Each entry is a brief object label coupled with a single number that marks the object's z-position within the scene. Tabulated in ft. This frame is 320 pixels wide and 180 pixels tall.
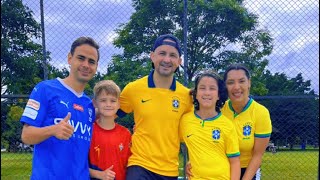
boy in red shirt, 10.62
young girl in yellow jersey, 10.37
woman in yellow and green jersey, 11.07
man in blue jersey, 9.08
